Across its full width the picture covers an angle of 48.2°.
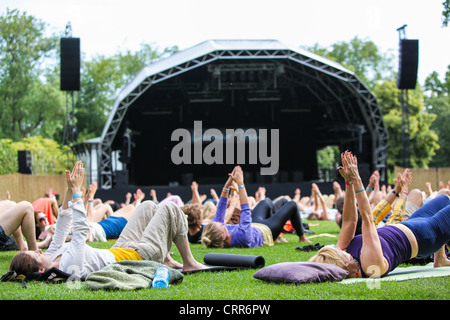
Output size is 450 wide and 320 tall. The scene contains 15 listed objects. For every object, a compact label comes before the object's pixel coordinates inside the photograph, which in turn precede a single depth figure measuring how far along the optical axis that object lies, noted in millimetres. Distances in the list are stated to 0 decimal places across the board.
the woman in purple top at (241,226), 5867
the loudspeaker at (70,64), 16359
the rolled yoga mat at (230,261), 4711
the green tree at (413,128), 35156
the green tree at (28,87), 31531
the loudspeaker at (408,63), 17531
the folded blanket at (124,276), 3580
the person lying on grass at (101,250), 3756
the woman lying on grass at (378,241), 3615
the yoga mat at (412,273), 3830
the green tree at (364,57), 44594
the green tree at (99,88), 44688
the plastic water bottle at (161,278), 3709
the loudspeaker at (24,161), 16297
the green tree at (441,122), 44594
